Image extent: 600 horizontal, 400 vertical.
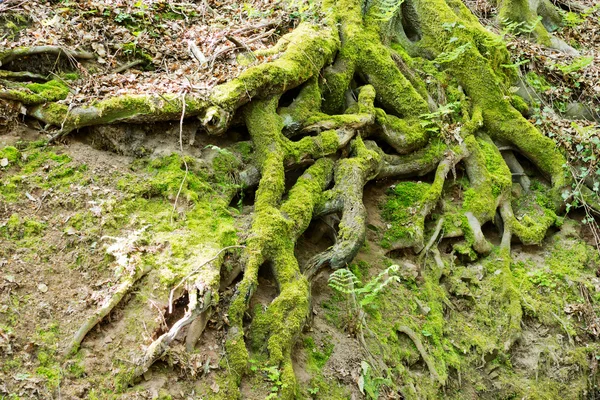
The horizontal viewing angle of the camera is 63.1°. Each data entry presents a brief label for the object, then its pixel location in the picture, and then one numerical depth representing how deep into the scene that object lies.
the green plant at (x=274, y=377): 3.81
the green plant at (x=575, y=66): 7.84
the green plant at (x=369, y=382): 4.39
